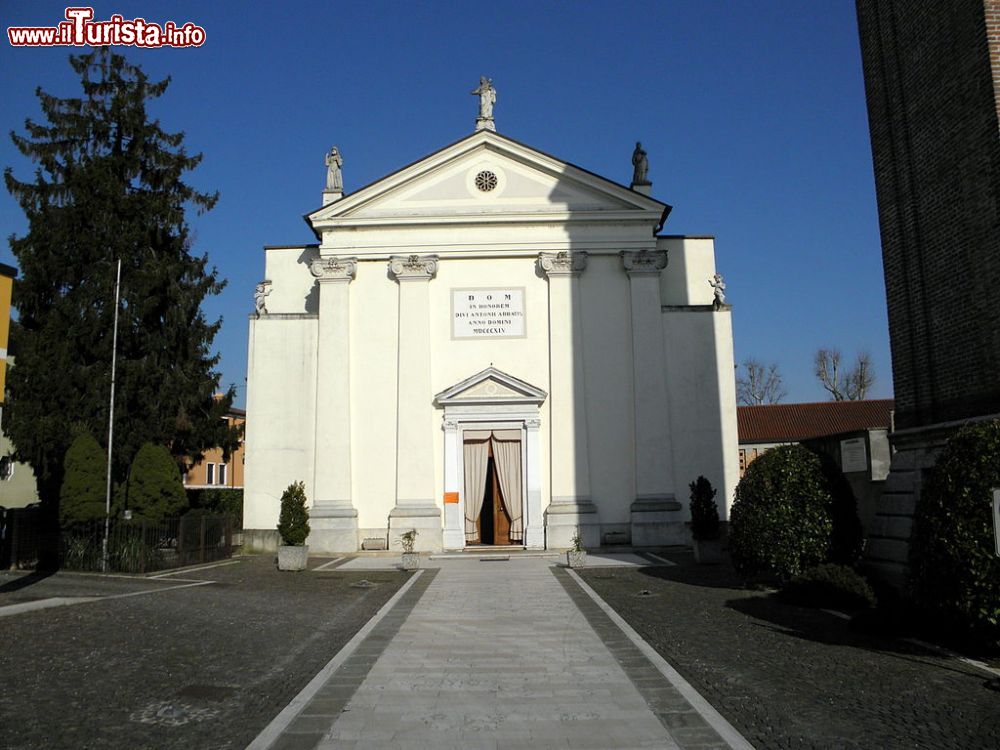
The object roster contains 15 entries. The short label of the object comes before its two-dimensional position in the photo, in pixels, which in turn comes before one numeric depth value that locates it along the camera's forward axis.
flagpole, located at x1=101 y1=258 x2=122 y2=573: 18.11
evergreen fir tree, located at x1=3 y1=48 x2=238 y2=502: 23.14
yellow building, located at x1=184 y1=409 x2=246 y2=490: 52.84
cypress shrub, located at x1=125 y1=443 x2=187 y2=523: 19.50
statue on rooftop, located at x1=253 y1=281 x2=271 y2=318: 25.62
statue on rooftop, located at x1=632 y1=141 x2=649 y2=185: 26.44
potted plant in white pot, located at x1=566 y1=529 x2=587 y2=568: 18.44
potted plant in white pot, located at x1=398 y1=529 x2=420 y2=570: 18.62
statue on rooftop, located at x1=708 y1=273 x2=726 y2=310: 25.25
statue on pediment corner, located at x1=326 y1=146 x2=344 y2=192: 26.58
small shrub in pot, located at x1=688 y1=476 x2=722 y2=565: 19.16
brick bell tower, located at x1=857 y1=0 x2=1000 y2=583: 11.15
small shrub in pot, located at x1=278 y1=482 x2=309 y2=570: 18.58
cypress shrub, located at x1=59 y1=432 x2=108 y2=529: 18.38
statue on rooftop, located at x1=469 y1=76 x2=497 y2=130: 26.34
